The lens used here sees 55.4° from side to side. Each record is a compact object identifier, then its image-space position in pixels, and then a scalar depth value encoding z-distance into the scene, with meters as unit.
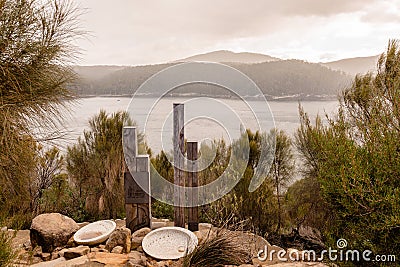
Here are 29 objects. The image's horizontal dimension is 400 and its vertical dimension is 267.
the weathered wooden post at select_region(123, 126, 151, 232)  4.19
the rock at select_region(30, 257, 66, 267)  3.40
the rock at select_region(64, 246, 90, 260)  3.59
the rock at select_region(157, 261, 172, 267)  3.39
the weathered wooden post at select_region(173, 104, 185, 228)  4.21
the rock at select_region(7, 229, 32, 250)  4.08
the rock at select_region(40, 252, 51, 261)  3.78
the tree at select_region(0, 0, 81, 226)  3.01
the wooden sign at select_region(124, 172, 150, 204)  4.18
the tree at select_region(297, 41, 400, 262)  2.21
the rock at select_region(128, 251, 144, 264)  3.46
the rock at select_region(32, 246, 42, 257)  3.87
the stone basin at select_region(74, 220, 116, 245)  3.86
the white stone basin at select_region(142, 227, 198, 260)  3.58
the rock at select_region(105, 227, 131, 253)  3.76
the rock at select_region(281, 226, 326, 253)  4.25
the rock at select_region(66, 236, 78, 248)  3.97
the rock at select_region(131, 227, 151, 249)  3.89
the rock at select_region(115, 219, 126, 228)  4.67
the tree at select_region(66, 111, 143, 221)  5.11
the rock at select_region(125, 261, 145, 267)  3.24
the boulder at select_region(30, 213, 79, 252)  3.95
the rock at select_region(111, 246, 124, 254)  3.66
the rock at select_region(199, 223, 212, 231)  4.59
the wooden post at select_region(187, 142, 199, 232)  4.27
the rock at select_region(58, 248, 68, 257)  3.72
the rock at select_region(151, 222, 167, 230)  4.46
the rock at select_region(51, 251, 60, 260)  3.75
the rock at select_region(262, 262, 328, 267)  2.83
